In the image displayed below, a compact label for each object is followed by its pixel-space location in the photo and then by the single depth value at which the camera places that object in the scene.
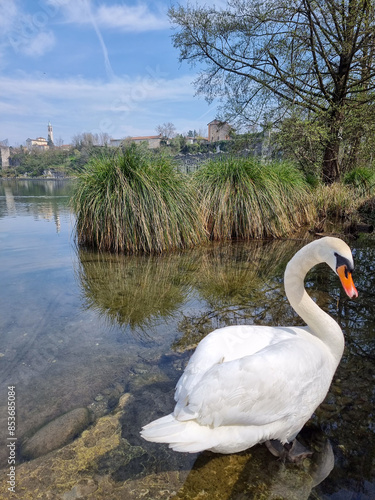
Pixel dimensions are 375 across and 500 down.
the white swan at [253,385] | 1.63
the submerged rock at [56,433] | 1.97
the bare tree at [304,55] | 8.92
